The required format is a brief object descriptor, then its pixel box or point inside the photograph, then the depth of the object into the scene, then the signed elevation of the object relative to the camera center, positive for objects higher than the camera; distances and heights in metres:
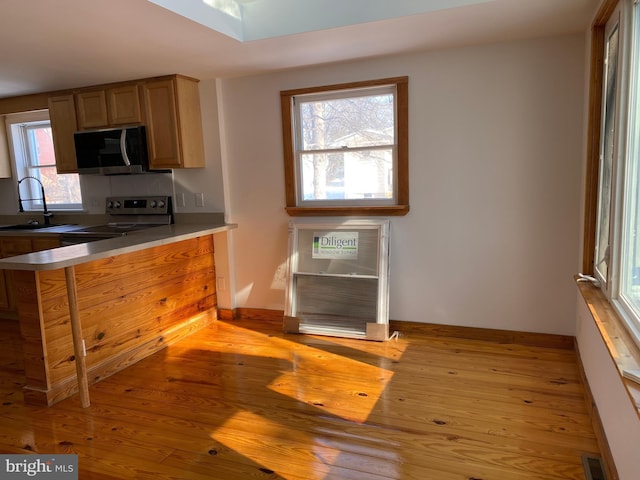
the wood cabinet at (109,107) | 3.83 +0.63
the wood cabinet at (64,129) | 4.08 +0.48
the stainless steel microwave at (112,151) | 3.81 +0.25
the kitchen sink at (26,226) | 4.41 -0.42
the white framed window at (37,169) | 4.70 +0.14
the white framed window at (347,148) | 3.46 +0.18
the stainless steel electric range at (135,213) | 4.06 -0.32
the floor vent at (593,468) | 1.86 -1.28
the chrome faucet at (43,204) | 4.59 -0.22
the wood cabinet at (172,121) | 3.72 +0.47
